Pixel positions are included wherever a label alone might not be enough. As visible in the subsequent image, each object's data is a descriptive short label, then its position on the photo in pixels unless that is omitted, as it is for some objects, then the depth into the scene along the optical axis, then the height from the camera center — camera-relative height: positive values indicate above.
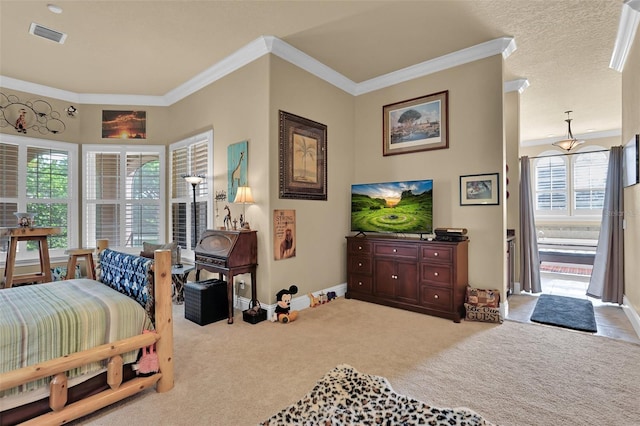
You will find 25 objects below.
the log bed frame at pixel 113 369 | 1.66 -0.85
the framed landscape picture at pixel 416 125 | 3.98 +1.19
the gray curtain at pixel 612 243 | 4.09 -0.39
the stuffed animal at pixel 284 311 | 3.43 -1.07
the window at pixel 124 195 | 5.10 +0.31
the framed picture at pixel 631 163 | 3.10 +0.56
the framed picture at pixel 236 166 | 3.86 +0.60
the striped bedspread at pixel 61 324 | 1.66 -0.64
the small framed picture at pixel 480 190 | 3.59 +0.28
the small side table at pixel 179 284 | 4.24 -0.96
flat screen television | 3.92 +0.09
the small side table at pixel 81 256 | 4.15 -0.62
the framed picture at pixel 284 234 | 3.66 -0.24
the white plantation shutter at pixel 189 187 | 4.52 +0.40
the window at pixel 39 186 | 4.45 +0.40
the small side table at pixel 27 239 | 3.80 -0.46
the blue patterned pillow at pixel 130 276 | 2.17 -0.47
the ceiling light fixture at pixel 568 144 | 5.88 +1.33
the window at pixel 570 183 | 7.58 +0.76
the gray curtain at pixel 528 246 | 4.66 -0.49
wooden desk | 3.41 -0.46
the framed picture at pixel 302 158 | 3.79 +0.71
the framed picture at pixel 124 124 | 5.12 +1.45
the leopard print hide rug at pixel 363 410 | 1.81 -1.18
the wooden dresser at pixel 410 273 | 3.54 -0.73
